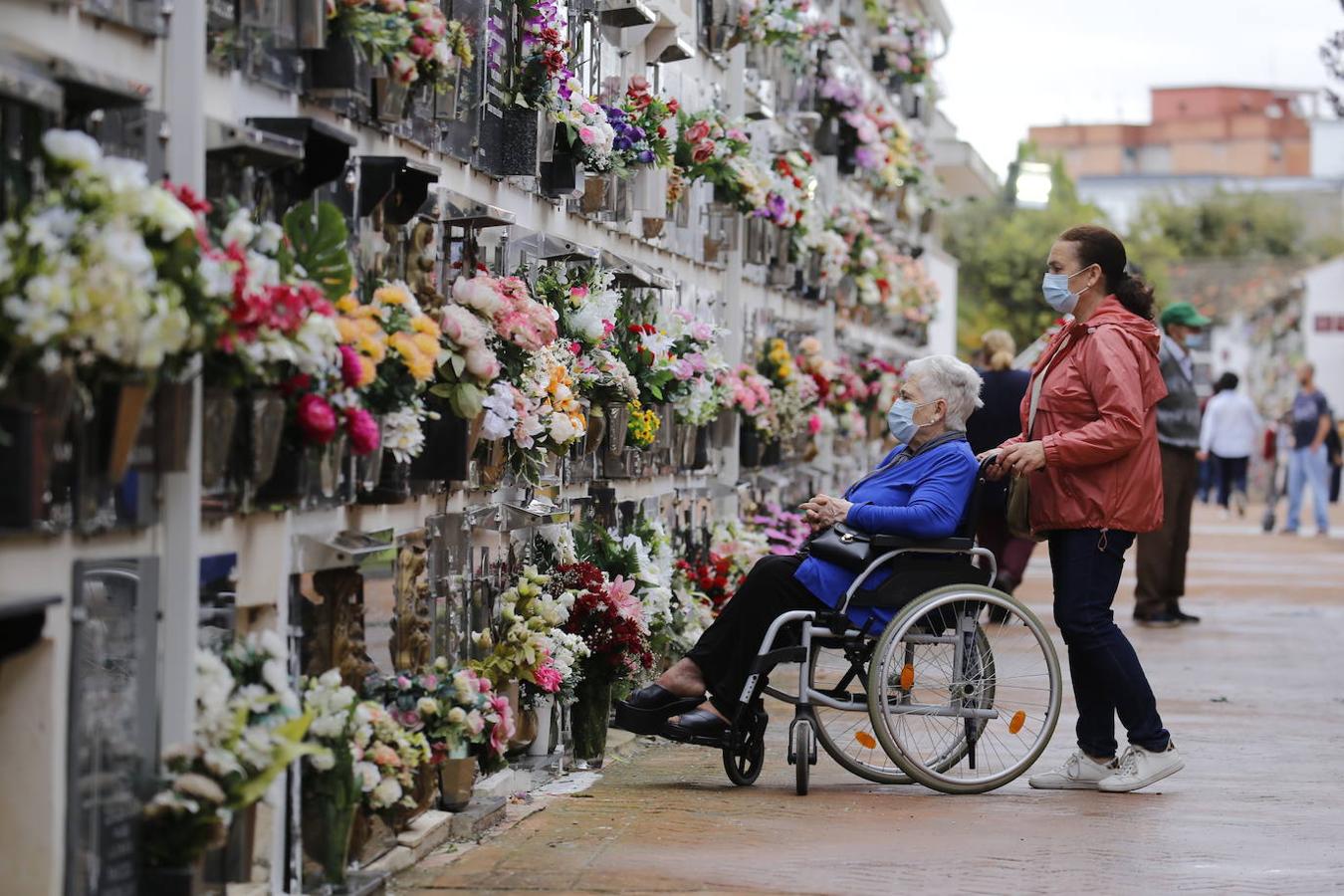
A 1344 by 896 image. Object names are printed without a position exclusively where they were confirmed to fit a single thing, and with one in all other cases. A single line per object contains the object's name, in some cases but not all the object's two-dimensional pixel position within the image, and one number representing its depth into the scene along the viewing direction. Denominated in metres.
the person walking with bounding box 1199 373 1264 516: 58.37
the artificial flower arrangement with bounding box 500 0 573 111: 17.06
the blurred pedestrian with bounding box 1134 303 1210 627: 29.80
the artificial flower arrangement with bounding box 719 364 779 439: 26.16
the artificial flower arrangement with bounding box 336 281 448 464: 11.60
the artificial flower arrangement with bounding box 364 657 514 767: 13.36
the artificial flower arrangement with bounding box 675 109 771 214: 24.11
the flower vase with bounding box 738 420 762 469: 28.09
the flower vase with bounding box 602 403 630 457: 19.55
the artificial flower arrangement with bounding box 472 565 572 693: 16.09
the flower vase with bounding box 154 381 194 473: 9.93
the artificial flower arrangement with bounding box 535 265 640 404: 17.87
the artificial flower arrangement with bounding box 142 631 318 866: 10.29
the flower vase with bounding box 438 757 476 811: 14.13
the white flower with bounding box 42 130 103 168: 8.87
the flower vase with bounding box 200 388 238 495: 10.34
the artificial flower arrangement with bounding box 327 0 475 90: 12.37
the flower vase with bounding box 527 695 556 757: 17.19
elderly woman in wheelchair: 16.20
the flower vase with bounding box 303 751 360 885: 11.84
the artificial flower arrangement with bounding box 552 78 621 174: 18.05
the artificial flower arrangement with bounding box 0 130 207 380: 8.48
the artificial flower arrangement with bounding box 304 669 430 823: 11.75
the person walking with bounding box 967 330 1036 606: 28.91
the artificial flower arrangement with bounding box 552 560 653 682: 17.36
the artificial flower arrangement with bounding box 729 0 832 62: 28.66
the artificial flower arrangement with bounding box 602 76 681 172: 19.95
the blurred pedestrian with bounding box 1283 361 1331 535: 54.19
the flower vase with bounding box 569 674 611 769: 17.64
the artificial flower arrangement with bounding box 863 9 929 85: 45.84
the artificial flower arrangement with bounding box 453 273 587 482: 14.78
